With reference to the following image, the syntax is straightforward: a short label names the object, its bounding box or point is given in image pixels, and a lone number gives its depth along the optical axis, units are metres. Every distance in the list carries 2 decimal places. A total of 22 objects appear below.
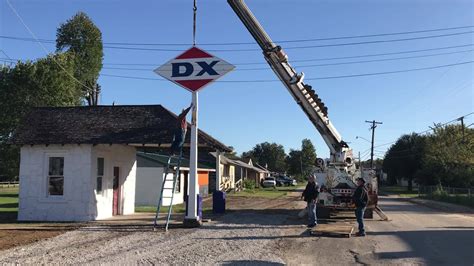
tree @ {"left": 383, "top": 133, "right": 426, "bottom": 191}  74.78
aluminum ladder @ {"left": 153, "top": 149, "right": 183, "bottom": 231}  16.13
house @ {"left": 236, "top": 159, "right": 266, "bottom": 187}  80.49
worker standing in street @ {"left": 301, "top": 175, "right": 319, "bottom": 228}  17.41
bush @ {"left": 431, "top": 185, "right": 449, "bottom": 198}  40.67
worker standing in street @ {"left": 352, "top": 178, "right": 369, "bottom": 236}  15.60
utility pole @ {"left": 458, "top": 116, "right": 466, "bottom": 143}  56.51
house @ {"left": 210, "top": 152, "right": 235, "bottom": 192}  57.09
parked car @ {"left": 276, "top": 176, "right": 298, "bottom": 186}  90.00
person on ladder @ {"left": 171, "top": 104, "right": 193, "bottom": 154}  17.75
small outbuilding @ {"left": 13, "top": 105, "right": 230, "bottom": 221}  19.23
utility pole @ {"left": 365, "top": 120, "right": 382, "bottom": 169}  76.08
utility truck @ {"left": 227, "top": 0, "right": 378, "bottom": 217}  20.38
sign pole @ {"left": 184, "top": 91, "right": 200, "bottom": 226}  16.82
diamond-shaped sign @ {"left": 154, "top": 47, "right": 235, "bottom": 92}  17.34
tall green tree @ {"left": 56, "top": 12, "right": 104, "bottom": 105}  53.56
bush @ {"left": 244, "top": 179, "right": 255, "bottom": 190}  67.43
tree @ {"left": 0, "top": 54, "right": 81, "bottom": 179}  45.69
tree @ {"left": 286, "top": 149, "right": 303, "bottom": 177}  146.00
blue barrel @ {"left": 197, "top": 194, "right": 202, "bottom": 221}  17.44
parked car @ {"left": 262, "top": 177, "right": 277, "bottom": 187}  78.64
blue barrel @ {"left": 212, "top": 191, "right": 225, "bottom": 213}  23.02
